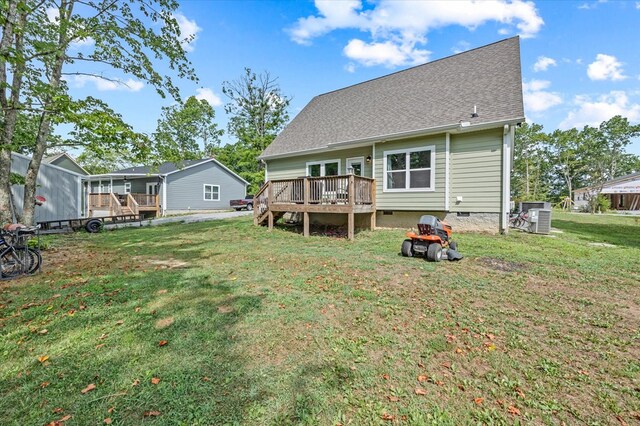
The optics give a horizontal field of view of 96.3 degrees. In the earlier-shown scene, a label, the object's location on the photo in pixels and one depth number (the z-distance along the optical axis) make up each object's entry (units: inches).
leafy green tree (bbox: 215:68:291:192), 1171.9
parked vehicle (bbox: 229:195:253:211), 976.3
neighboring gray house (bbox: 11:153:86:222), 474.9
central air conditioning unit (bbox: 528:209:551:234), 375.9
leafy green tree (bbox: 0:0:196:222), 249.6
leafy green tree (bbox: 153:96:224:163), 1492.4
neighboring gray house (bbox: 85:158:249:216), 821.9
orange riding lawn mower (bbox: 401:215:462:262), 234.8
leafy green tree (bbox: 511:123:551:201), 1615.4
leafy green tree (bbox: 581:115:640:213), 1478.8
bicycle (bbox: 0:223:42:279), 197.9
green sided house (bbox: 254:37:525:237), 350.6
